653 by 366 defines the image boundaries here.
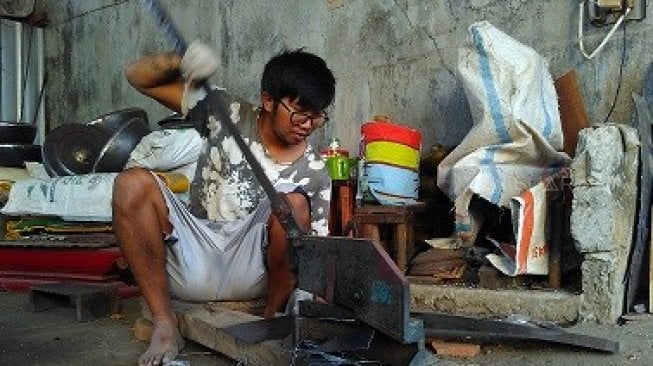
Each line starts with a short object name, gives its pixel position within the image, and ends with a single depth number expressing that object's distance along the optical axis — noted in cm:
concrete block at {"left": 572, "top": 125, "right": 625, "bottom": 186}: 291
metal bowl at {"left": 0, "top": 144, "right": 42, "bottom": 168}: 665
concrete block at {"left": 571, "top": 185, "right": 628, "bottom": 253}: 289
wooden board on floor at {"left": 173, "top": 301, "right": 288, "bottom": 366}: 228
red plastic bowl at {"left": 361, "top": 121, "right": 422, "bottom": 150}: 393
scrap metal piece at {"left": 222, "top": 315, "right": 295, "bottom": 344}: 240
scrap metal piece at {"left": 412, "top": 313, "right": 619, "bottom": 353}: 240
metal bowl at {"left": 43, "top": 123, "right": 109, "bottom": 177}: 623
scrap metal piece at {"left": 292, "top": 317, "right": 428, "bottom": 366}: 197
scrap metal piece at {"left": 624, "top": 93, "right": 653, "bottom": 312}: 301
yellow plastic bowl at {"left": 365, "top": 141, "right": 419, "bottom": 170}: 392
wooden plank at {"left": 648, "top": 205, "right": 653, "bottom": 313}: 295
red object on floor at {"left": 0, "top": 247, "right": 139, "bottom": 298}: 453
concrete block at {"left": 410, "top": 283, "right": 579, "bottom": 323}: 294
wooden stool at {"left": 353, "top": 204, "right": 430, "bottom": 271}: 372
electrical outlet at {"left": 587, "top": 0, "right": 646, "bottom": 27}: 355
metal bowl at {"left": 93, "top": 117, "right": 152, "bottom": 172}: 578
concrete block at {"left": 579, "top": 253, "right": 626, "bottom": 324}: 288
